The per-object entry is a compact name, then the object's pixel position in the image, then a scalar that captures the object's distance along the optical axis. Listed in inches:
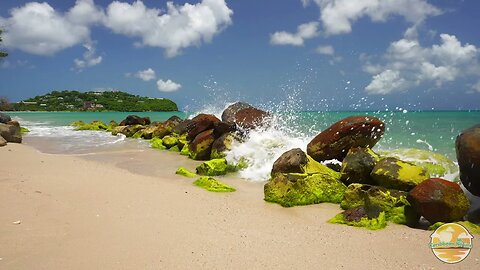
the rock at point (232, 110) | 519.5
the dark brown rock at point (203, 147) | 444.5
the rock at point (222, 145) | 409.6
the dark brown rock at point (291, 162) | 277.1
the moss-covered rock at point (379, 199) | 206.4
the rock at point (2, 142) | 468.0
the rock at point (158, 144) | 565.6
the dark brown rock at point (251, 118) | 474.3
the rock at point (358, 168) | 258.1
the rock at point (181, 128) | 624.7
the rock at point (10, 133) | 546.4
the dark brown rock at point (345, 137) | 315.3
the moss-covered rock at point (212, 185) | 269.4
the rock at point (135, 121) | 937.5
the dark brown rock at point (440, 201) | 186.9
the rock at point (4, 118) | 755.4
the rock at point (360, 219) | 192.1
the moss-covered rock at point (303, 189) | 238.5
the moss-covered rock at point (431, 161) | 290.7
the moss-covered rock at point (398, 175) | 228.8
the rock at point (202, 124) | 488.1
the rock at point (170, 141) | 554.4
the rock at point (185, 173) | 327.3
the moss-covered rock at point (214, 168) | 340.5
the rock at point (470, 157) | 202.8
